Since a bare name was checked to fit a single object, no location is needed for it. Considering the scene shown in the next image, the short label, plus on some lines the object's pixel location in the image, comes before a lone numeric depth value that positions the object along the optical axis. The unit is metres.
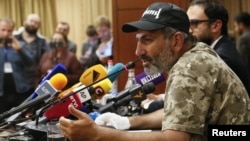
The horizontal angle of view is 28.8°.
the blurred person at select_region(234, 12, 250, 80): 5.05
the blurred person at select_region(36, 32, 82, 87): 4.86
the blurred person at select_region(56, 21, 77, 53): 5.85
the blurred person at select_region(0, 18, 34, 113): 4.59
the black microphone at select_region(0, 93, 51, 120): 1.90
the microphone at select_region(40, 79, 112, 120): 2.03
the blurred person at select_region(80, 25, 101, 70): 5.18
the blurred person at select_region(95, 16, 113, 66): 4.50
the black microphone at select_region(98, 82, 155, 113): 2.20
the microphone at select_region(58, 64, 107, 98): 2.22
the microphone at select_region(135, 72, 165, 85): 2.46
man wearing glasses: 2.63
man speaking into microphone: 1.45
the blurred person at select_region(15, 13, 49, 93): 4.98
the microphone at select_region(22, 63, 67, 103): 2.23
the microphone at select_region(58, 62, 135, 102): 1.93
